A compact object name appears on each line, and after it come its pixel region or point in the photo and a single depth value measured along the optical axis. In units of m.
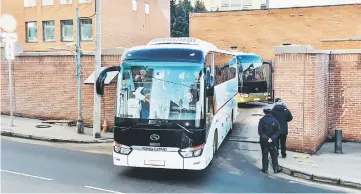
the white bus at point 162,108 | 10.14
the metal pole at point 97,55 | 15.40
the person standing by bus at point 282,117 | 12.57
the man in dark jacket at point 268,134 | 11.17
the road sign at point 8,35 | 17.25
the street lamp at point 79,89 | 16.31
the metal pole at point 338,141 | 13.35
